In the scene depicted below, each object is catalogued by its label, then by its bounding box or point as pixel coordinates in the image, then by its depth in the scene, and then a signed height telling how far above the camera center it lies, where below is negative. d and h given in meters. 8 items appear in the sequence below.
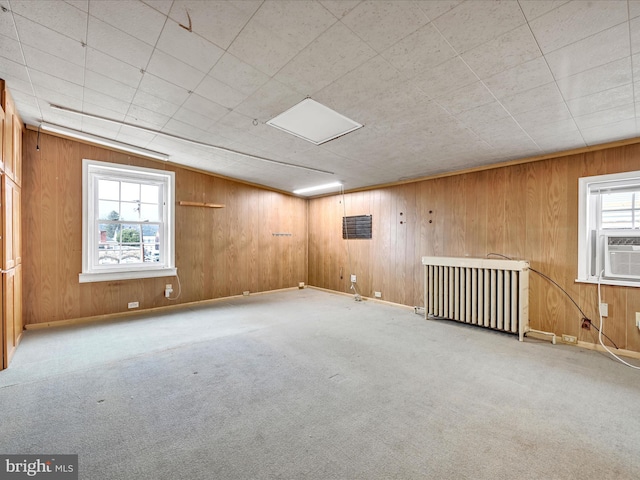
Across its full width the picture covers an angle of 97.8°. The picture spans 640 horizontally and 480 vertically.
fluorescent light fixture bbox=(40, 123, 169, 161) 3.51 +1.35
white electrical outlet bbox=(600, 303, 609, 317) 2.98 -0.74
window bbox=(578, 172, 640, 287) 2.87 +0.12
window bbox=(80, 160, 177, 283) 3.99 +0.26
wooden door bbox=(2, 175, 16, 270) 2.55 +0.13
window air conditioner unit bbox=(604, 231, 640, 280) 2.84 -0.15
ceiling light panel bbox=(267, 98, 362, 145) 2.55 +1.18
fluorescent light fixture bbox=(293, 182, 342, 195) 5.37 +1.06
